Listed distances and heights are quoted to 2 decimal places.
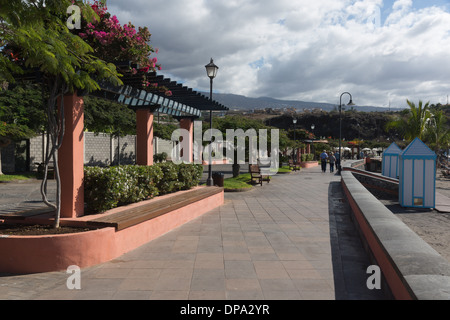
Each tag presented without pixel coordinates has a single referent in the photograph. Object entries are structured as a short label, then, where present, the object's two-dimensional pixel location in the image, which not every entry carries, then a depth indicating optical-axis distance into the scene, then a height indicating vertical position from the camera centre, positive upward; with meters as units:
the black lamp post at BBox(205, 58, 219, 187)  12.01 +2.81
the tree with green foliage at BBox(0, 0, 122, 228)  4.35 +1.35
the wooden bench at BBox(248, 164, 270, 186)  16.80 -1.16
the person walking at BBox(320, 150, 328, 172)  26.00 -0.58
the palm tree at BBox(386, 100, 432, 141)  26.31 +2.37
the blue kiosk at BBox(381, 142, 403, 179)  18.31 -0.41
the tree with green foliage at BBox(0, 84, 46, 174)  16.48 +1.73
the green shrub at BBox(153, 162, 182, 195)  8.79 -0.72
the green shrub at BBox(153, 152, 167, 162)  29.46 -0.56
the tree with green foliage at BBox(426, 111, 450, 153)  27.17 +1.74
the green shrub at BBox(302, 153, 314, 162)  36.91 -0.53
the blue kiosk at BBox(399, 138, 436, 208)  11.85 -0.77
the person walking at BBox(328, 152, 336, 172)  26.61 -0.73
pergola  5.85 +0.83
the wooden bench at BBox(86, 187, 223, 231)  5.39 -1.13
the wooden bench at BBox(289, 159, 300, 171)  27.81 -1.23
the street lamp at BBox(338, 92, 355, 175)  23.82 +3.39
